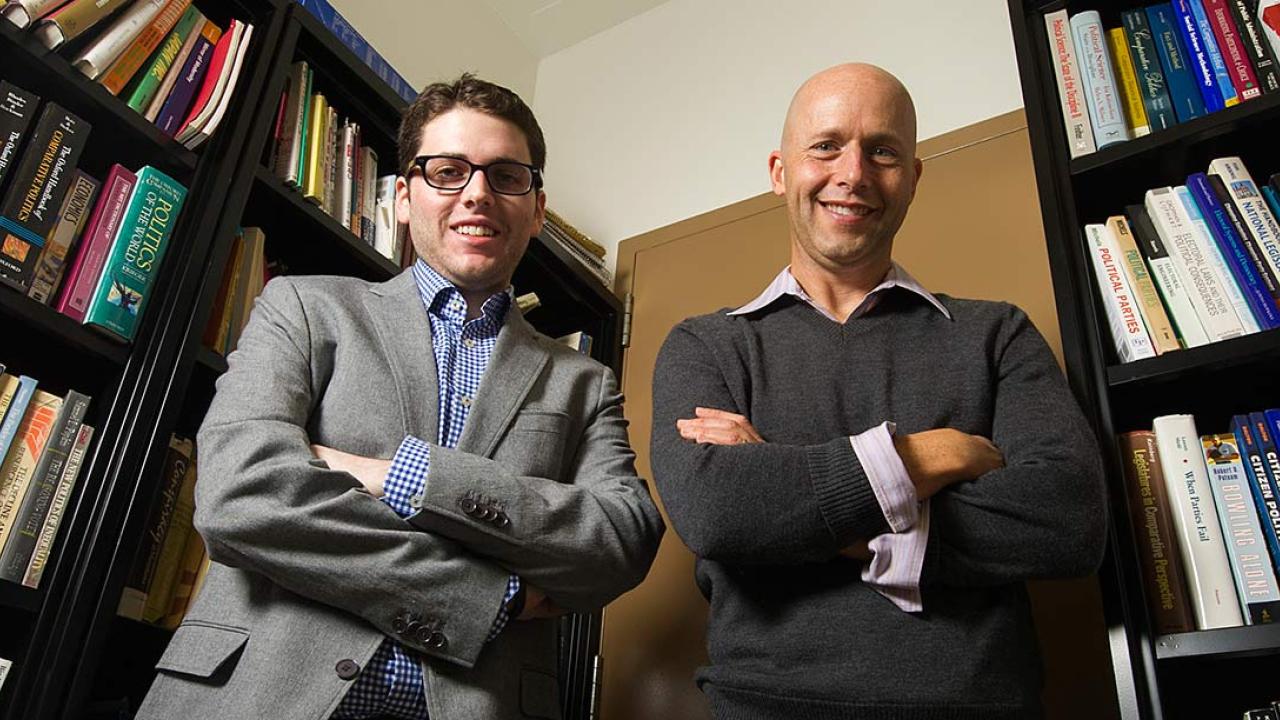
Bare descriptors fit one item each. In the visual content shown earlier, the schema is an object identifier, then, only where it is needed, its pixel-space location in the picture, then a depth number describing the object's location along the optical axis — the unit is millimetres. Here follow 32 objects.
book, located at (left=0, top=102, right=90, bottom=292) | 1218
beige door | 1961
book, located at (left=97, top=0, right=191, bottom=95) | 1371
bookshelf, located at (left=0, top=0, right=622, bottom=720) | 1197
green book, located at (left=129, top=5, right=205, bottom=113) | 1417
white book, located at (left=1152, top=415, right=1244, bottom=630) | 1209
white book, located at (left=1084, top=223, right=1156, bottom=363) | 1378
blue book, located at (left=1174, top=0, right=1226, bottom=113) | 1467
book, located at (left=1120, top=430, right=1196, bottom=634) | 1236
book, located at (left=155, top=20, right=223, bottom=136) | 1447
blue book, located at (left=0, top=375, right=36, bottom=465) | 1193
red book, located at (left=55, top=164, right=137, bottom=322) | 1283
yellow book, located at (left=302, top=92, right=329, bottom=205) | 1691
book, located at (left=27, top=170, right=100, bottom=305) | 1253
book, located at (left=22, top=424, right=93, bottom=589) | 1186
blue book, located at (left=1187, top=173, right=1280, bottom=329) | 1312
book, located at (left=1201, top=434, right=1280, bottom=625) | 1188
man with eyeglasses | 1058
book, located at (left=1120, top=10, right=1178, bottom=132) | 1499
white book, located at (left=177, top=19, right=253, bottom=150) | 1448
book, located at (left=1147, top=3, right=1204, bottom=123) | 1482
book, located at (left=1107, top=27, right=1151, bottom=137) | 1520
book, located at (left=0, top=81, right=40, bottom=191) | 1233
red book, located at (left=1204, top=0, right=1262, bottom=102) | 1440
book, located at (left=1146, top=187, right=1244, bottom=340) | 1330
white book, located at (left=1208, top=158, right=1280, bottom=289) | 1339
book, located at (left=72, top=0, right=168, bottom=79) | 1322
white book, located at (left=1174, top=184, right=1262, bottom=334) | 1318
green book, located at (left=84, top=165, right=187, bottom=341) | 1306
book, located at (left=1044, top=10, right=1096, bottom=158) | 1543
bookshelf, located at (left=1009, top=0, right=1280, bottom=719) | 1213
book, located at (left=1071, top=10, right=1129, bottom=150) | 1517
